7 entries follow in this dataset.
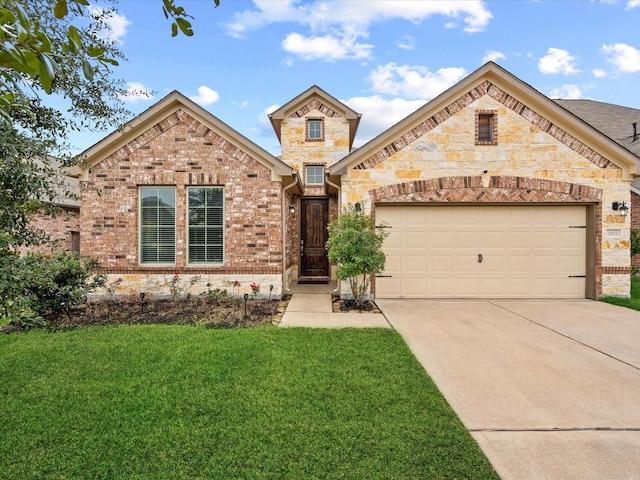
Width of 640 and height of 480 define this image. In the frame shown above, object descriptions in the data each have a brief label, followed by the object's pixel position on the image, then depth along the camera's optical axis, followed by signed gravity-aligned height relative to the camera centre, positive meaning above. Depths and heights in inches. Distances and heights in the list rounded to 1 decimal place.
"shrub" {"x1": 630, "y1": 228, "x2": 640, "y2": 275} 406.0 -8.7
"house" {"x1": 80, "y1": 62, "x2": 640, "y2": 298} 331.6 +48.2
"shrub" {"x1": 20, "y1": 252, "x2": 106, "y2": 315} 231.8 -37.0
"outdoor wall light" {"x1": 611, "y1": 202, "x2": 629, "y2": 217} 332.5 +26.5
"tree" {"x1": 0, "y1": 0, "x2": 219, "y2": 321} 37.4 +22.9
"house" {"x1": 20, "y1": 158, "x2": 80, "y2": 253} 485.7 +11.8
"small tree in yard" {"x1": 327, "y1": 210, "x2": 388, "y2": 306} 295.1 -12.5
